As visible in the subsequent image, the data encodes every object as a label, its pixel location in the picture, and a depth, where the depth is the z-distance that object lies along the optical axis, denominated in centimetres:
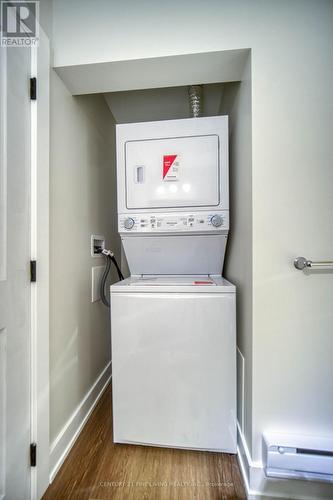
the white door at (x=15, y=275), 87
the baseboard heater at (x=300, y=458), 98
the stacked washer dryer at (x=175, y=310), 121
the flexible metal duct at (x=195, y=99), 156
